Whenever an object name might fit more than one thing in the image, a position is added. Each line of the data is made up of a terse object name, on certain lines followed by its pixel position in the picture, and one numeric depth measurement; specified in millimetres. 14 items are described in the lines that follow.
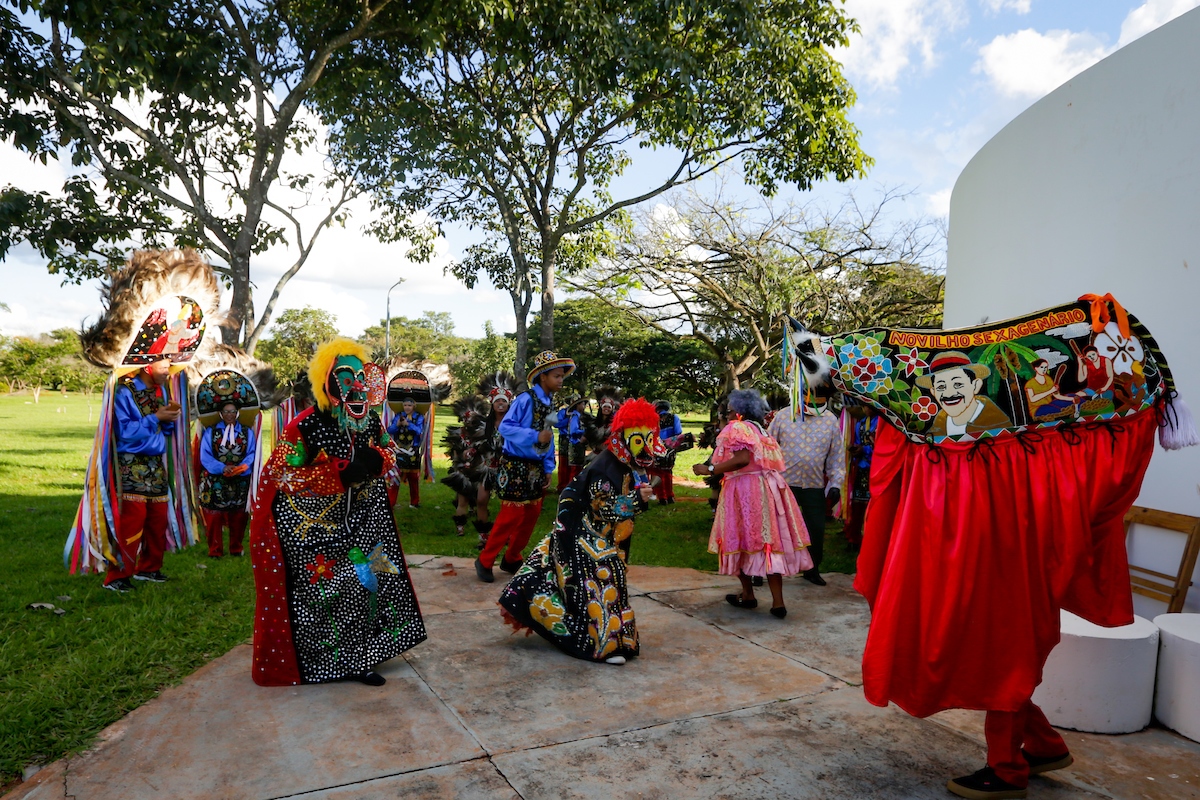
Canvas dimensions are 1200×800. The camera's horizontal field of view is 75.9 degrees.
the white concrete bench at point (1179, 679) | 3555
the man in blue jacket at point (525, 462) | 6195
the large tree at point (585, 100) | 9180
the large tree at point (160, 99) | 7449
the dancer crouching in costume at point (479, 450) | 8023
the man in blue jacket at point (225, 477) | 6953
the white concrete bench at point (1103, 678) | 3590
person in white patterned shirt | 6453
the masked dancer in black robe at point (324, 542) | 3936
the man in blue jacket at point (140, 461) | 5465
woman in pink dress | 5441
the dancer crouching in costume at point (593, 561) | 4531
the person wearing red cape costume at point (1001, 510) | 2883
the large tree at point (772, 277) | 16266
